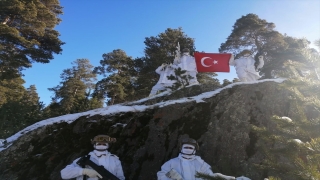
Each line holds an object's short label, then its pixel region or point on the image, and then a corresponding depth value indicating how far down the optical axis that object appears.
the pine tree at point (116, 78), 23.93
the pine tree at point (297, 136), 2.45
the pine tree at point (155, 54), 22.03
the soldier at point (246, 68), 13.54
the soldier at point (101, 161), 4.36
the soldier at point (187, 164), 4.49
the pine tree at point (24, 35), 17.41
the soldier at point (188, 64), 14.84
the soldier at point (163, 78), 15.93
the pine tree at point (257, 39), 19.55
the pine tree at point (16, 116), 14.38
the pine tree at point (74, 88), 17.89
